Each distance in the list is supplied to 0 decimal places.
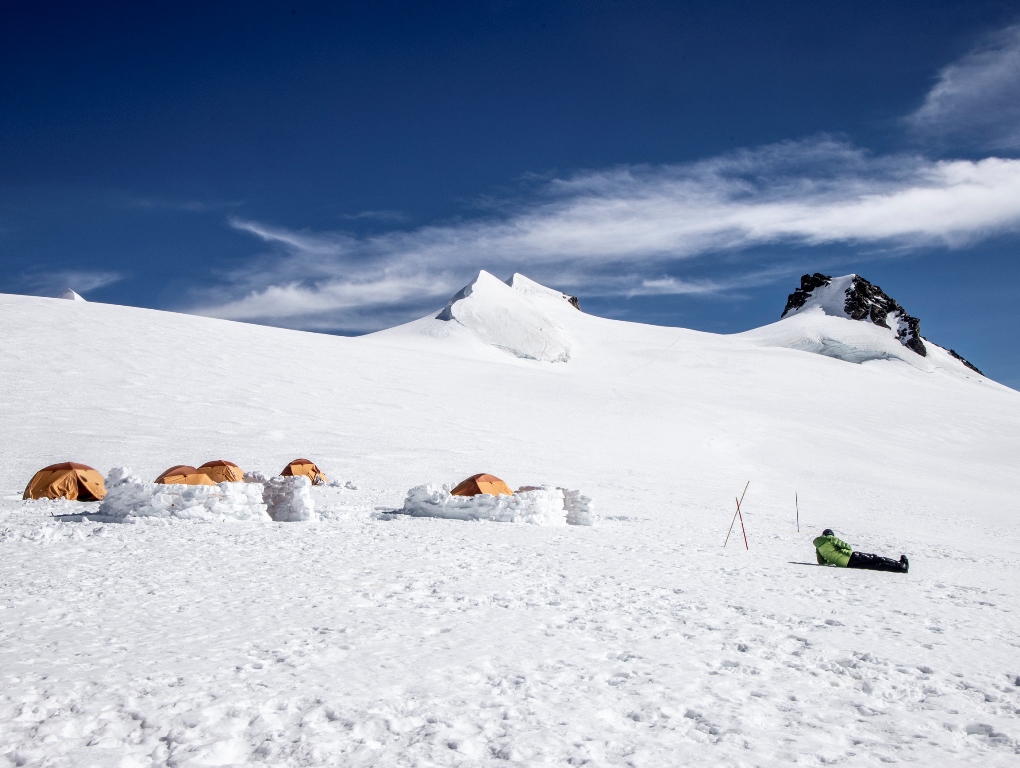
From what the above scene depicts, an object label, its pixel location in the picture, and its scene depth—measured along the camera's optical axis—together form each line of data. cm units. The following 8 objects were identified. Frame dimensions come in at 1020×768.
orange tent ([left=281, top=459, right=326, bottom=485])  1888
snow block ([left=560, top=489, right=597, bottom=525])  1498
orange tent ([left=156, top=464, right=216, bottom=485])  1582
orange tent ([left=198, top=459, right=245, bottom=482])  1694
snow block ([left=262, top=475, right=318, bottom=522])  1360
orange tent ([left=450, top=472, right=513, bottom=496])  1608
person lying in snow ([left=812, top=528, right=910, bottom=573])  1084
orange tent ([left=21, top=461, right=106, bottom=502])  1538
